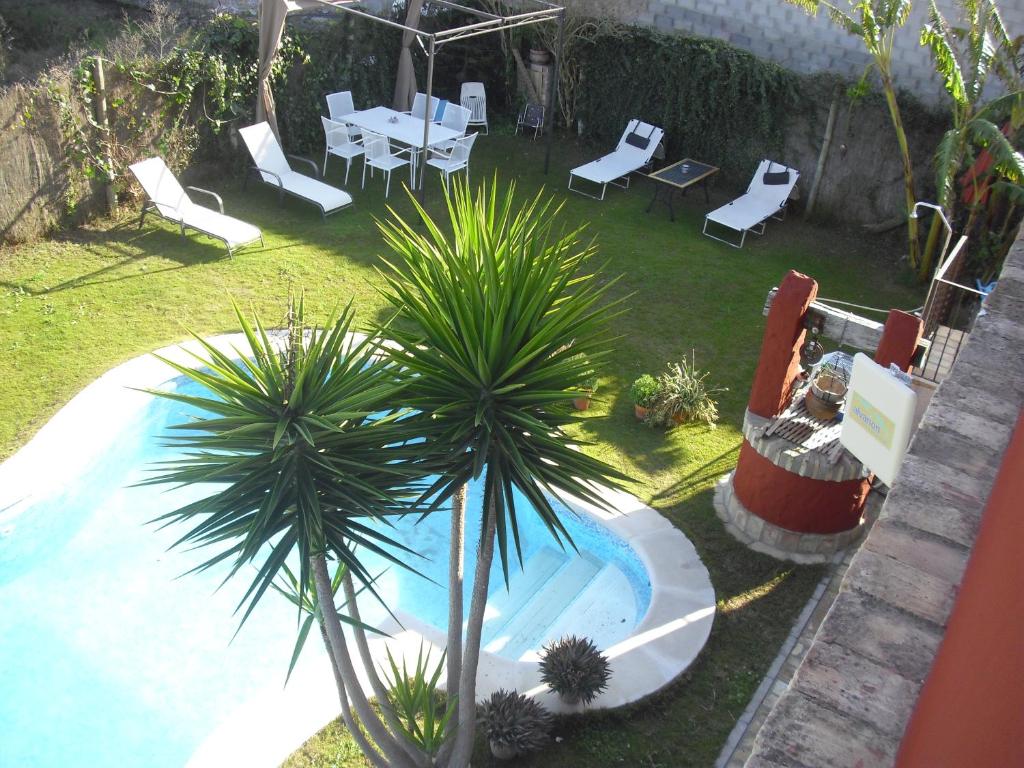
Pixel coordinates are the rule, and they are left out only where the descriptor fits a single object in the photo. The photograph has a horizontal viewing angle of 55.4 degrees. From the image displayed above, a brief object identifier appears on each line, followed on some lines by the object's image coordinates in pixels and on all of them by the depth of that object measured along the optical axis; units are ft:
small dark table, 46.80
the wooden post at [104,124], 39.45
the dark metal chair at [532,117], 53.98
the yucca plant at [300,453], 14.90
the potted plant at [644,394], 32.14
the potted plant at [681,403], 31.96
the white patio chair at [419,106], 51.11
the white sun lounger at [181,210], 40.22
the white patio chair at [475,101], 54.29
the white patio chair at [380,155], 46.37
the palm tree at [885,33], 37.86
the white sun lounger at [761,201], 44.73
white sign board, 19.30
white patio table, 46.52
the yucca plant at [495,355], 15.40
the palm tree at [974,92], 34.99
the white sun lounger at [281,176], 44.04
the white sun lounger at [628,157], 48.75
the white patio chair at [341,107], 49.08
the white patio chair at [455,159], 46.57
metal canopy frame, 41.20
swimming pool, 23.85
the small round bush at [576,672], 21.53
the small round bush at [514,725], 20.52
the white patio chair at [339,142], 47.42
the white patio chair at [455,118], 50.78
